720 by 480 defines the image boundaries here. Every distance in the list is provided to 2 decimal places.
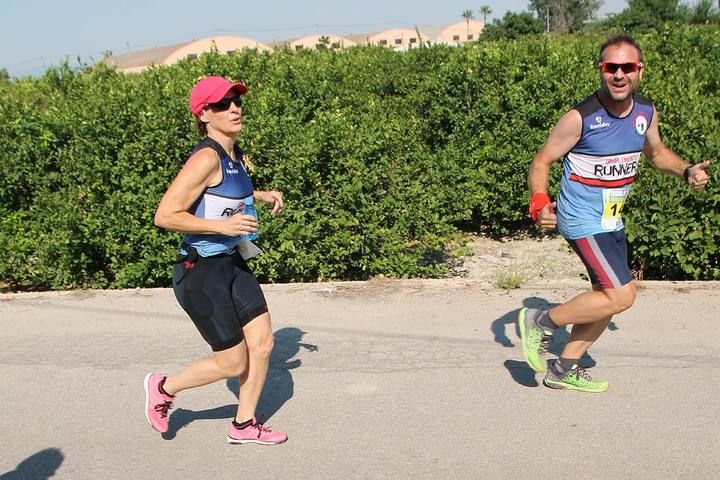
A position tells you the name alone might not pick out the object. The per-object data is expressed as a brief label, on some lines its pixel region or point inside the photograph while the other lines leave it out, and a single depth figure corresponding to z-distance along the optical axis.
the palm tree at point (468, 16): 84.34
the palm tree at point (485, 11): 71.96
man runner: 4.04
